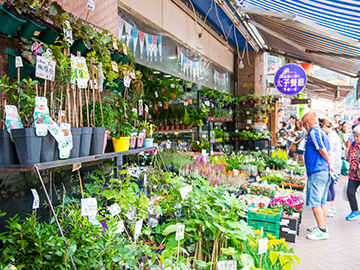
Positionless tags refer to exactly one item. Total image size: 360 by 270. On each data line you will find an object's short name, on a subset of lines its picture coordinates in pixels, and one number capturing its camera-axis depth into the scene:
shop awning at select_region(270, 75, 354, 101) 13.41
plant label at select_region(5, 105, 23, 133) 1.37
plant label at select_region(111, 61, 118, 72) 2.26
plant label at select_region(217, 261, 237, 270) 1.64
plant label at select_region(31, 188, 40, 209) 1.48
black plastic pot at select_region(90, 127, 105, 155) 1.88
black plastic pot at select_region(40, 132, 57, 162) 1.45
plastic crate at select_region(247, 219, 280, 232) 3.24
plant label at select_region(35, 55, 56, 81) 1.53
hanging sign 7.44
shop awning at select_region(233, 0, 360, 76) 3.66
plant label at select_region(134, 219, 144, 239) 1.62
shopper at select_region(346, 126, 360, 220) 4.42
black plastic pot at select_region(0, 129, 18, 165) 1.38
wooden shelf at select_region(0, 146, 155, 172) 1.36
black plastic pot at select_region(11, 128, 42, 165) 1.35
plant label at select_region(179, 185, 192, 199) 2.11
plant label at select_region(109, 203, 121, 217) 1.68
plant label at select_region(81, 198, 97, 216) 1.51
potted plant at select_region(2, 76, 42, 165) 1.36
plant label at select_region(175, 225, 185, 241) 1.59
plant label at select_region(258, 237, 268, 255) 1.72
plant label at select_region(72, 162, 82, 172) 1.82
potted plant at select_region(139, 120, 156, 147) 2.74
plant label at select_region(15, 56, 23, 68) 1.54
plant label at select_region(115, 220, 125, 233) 1.52
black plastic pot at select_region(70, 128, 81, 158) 1.67
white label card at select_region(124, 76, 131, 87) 2.56
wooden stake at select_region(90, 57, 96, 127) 1.99
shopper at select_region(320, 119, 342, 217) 4.90
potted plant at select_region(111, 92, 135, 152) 2.27
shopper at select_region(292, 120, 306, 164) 7.68
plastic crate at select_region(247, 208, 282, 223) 3.25
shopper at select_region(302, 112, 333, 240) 3.72
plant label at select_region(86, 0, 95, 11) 1.89
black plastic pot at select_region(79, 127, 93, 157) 1.76
